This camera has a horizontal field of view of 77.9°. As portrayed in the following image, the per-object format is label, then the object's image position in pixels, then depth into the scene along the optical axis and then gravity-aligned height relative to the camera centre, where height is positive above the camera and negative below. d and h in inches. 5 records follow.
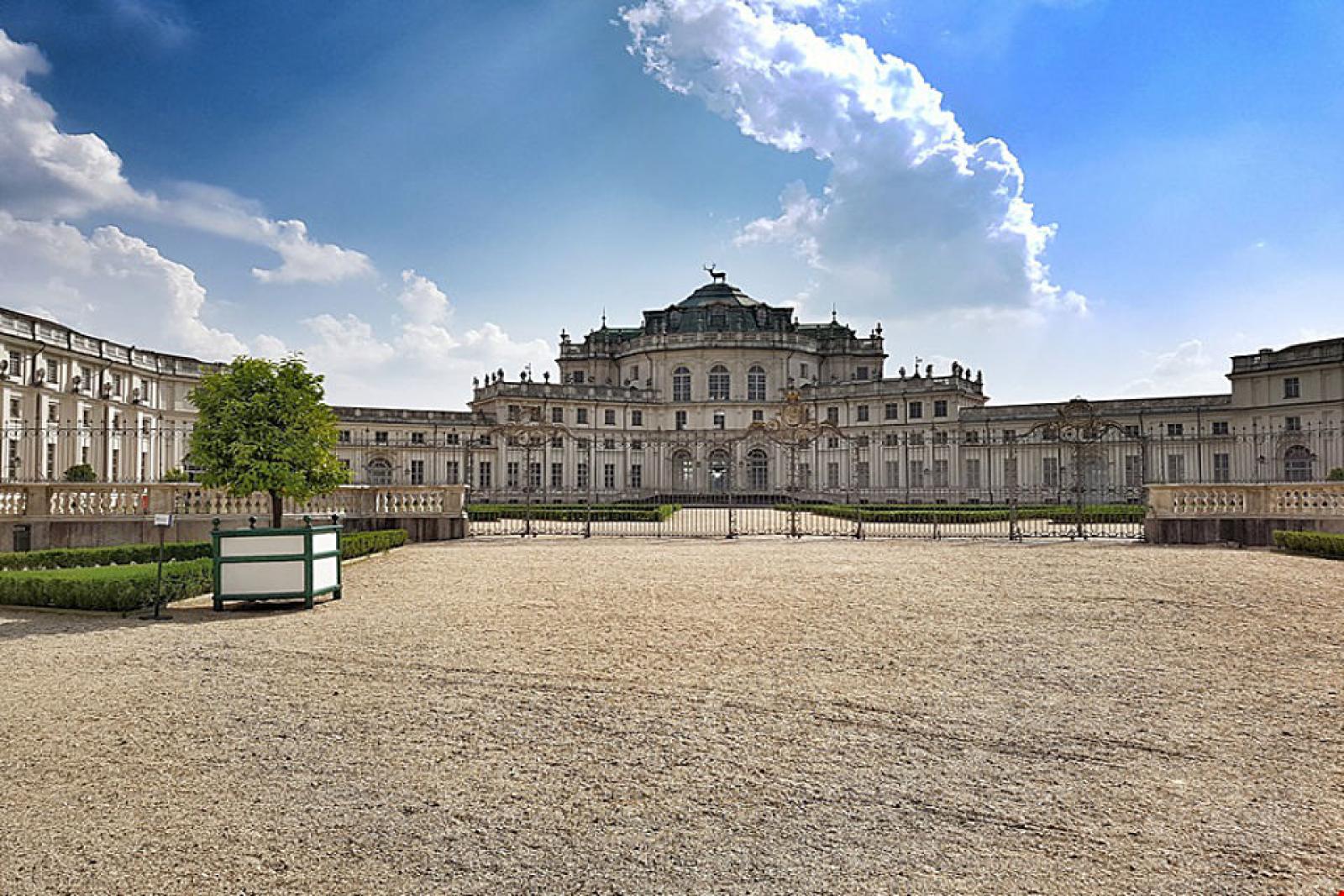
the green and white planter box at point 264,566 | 442.0 -45.1
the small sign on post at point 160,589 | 405.1 -55.1
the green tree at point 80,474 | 1309.1 +12.4
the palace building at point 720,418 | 1738.4 +149.6
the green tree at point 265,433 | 690.2 +40.8
